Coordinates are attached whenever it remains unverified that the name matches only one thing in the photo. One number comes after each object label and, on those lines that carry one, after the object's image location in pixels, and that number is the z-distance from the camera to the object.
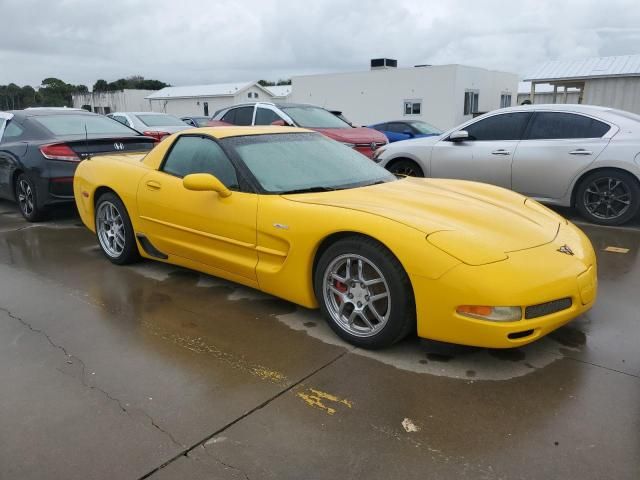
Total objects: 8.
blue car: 16.52
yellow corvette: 2.82
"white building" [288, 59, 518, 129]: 24.77
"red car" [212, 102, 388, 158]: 9.47
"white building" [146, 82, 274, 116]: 38.75
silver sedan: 6.19
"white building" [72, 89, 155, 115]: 47.75
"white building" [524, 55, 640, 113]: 15.95
